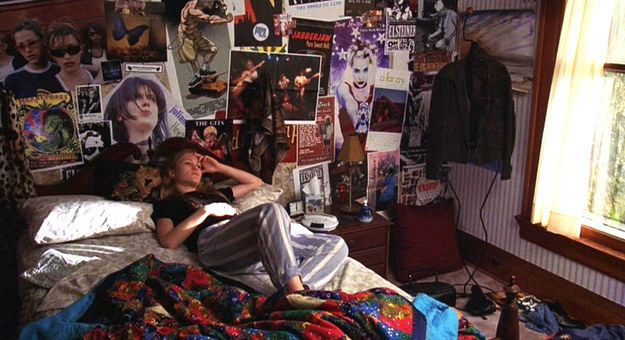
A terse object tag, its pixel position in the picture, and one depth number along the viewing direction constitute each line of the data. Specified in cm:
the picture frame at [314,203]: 335
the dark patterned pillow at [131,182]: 271
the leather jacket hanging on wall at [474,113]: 335
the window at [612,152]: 285
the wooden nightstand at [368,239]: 318
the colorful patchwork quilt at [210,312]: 160
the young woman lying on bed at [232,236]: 225
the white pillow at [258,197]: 289
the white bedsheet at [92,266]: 204
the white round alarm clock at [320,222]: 308
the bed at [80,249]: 209
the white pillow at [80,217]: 240
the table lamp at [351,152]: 330
